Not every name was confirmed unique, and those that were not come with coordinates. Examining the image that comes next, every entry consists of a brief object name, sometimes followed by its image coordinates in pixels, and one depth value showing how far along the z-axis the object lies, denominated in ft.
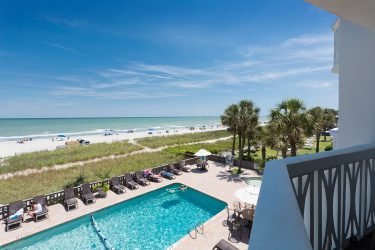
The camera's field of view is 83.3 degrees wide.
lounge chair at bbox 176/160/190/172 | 63.67
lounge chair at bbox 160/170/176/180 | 56.45
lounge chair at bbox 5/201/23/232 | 33.30
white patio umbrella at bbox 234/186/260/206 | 31.69
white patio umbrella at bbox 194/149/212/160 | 63.13
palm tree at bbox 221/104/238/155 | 64.69
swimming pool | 30.94
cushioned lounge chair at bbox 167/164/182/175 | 60.13
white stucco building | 4.51
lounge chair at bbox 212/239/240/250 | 25.81
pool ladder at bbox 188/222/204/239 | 30.87
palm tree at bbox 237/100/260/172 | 63.21
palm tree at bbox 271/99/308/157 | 39.81
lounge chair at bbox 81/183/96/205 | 41.98
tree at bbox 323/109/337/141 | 115.60
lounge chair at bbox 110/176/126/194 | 47.15
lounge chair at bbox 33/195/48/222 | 35.70
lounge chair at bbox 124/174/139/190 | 49.49
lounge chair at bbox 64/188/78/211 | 39.73
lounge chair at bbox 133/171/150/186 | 51.52
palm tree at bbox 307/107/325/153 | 40.01
